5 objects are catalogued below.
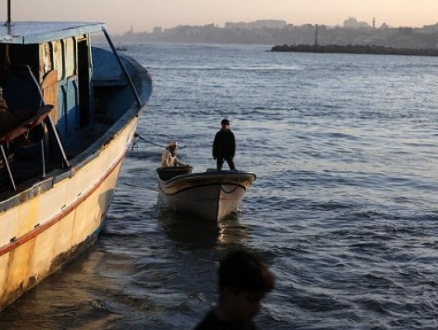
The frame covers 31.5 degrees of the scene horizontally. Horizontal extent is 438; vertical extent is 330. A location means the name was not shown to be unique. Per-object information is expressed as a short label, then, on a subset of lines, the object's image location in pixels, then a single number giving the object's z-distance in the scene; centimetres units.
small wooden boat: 1351
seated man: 1548
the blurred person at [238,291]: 355
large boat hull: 833
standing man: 1447
